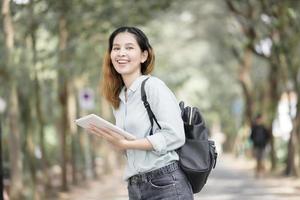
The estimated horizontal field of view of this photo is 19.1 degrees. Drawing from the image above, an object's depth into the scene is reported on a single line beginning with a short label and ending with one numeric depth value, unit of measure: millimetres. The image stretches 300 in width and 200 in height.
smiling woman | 4684
